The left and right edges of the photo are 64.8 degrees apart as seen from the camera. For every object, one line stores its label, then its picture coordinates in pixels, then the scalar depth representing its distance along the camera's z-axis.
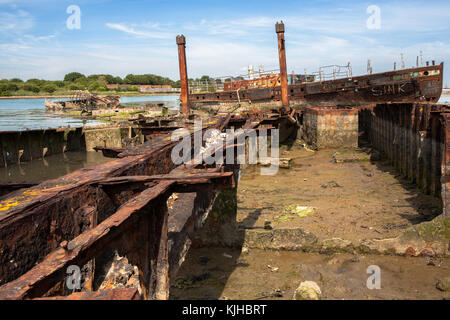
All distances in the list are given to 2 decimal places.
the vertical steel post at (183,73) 19.19
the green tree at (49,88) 110.31
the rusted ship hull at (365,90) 21.11
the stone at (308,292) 4.49
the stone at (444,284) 4.79
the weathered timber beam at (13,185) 3.00
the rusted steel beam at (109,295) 1.33
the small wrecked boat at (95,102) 46.03
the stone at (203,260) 6.20
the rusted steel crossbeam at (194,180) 2.71
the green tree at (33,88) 113.19
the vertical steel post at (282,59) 19.98
